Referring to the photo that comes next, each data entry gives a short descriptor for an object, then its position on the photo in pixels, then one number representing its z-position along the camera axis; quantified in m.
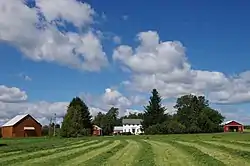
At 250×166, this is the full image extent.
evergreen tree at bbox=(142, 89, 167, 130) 80.76
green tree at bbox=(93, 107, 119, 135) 115.83
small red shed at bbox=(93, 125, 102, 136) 98.22
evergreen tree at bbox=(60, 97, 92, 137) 65.98
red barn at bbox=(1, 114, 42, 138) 88.94
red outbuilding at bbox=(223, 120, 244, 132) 102.04
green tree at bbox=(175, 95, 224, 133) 83.25
